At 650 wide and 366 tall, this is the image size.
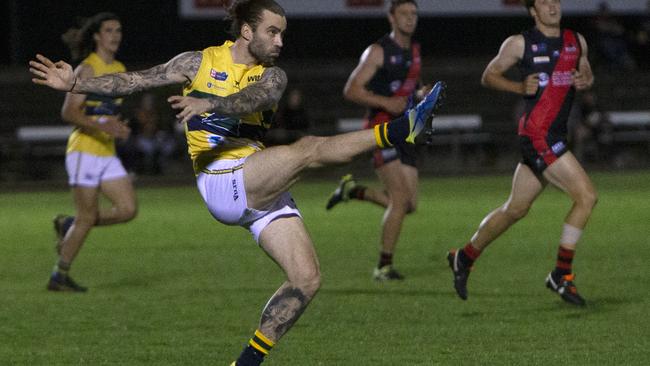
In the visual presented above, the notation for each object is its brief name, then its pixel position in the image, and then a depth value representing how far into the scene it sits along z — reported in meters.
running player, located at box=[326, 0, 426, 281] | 22.48
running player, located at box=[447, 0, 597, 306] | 19.06
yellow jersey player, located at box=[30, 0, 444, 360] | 13.28
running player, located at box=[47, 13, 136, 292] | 21.70
